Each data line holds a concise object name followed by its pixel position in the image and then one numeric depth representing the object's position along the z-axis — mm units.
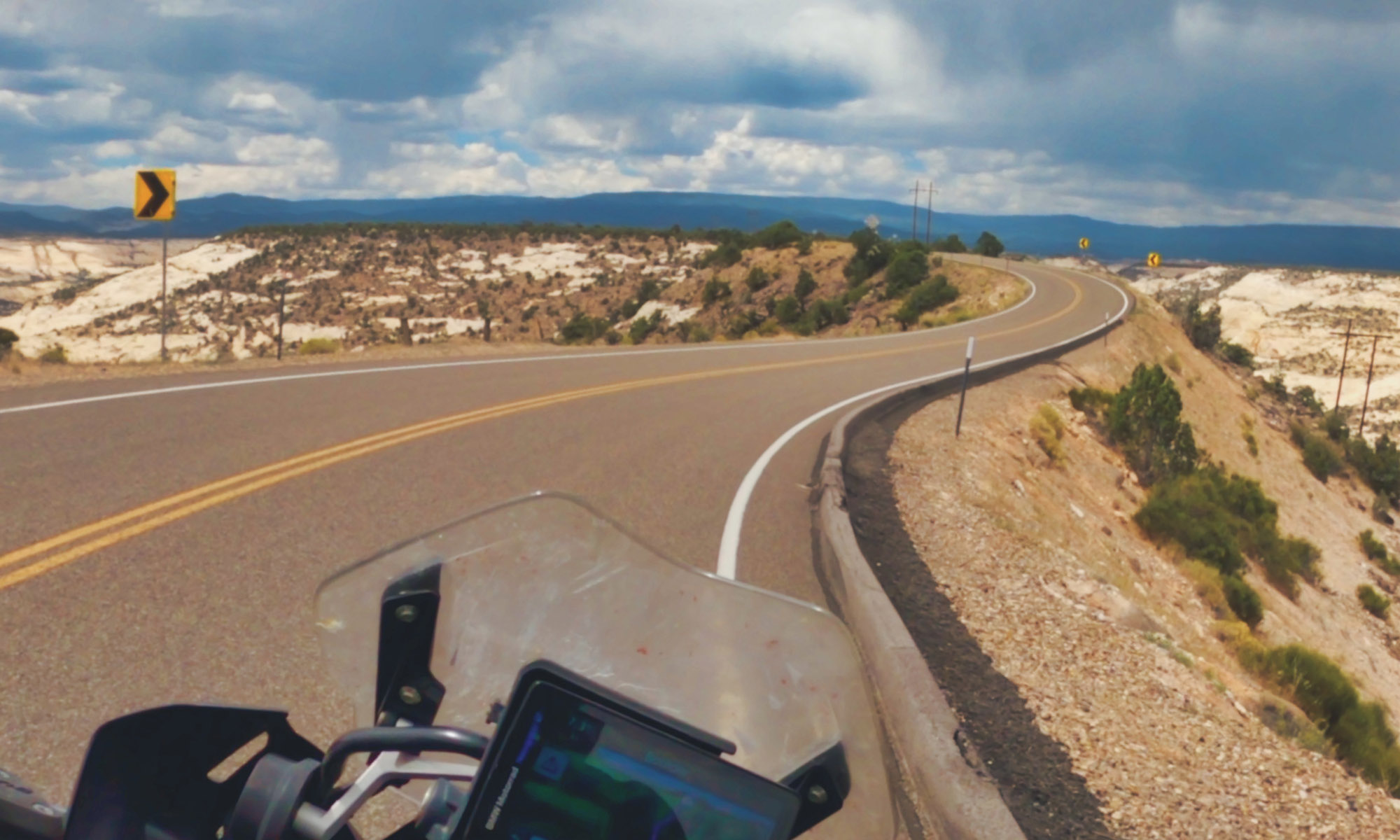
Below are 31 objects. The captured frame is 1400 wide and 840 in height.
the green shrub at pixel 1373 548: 30000
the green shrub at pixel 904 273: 53312
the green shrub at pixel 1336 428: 42969
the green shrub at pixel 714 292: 58594
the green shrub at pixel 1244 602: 16156
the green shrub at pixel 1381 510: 35156
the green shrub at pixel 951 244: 84188
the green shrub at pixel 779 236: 67125
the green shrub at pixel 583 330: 42781
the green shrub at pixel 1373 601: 24766
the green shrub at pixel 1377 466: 38375
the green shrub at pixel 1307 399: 50438
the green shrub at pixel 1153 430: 22859
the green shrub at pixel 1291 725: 7688
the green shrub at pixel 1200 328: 48906
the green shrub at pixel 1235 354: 51844
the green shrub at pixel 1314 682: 10758
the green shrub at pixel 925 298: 47656
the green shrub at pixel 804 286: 55312
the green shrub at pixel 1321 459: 35750
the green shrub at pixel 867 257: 57562
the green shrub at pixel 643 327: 45844
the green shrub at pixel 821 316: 46744
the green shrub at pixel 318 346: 22391
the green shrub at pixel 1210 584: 15758
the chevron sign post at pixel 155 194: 16656
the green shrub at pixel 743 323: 47094
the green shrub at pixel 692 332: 35812
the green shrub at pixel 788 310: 50500
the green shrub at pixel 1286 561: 21109
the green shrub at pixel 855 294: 52844
